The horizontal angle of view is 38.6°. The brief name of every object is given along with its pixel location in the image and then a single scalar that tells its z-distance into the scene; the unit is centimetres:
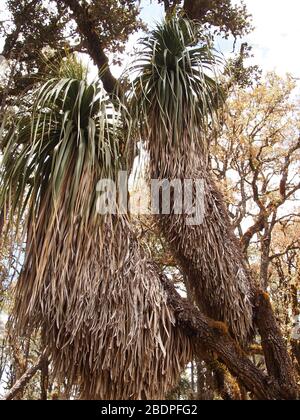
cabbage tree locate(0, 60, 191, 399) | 285
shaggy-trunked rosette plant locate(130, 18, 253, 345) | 355
